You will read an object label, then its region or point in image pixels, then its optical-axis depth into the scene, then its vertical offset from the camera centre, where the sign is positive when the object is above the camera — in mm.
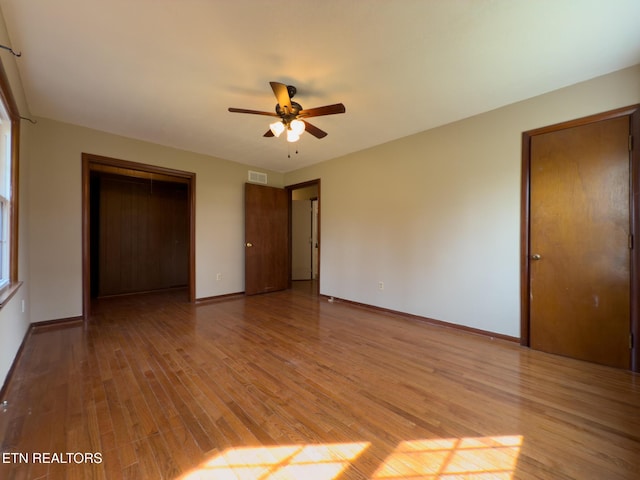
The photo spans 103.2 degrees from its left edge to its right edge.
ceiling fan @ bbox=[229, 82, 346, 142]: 2150 +1149
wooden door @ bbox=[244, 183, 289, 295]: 4836 +4
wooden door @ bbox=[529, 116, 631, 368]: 2152 -32
